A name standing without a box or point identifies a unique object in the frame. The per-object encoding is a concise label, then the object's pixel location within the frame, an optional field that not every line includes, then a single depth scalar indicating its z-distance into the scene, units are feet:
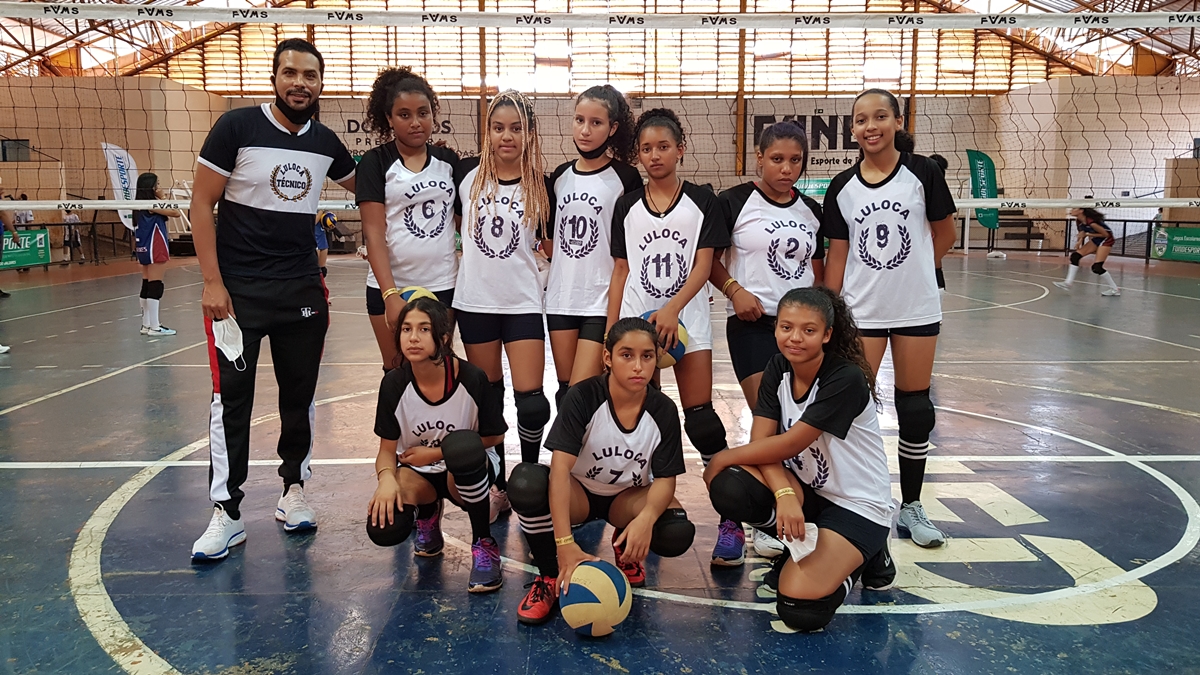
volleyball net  70.23
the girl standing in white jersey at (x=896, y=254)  9.79
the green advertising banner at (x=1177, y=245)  52.24
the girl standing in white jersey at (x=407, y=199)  10.25
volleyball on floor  7.58
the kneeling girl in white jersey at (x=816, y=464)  7.90
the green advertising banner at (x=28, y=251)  47.62
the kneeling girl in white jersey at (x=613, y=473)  8.13
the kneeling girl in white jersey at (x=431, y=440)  8.79
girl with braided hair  10.11
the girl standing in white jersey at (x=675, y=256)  9.43
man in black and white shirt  9.54
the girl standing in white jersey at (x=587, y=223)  9.77
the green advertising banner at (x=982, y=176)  51.98
